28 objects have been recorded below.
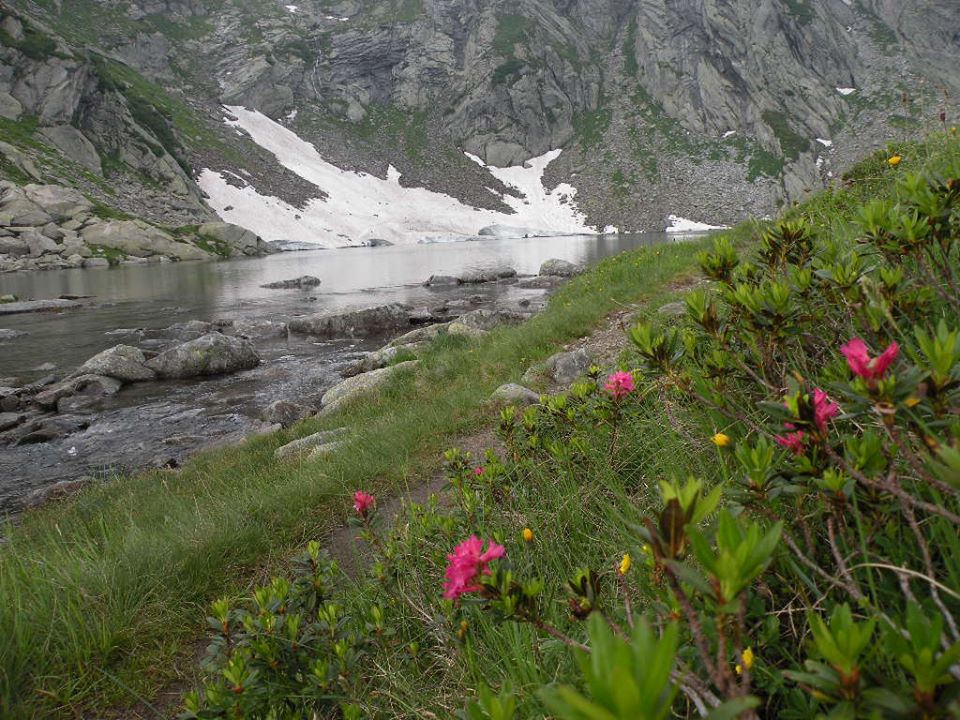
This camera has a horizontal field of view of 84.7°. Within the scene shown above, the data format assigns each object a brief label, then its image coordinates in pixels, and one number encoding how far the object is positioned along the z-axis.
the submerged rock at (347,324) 17.17
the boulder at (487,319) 14.27
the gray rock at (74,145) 58.78
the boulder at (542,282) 25.77
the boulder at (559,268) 28.80
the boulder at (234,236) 54.25
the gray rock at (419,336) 13.96
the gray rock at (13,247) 37.94
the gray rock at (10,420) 9.38
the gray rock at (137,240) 43.28
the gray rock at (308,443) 6.03
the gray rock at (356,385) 8.71
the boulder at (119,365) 11.88
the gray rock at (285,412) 9.25
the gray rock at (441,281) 28.72
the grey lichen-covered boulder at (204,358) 12.61
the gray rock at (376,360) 11.70
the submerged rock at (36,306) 20.88
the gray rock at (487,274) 29.19
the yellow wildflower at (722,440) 1.24
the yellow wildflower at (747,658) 0.77
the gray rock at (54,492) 6.45
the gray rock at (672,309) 6.74
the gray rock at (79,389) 10.62
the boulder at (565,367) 6.36
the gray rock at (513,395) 5.37
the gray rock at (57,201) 43.12
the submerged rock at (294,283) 28.66
